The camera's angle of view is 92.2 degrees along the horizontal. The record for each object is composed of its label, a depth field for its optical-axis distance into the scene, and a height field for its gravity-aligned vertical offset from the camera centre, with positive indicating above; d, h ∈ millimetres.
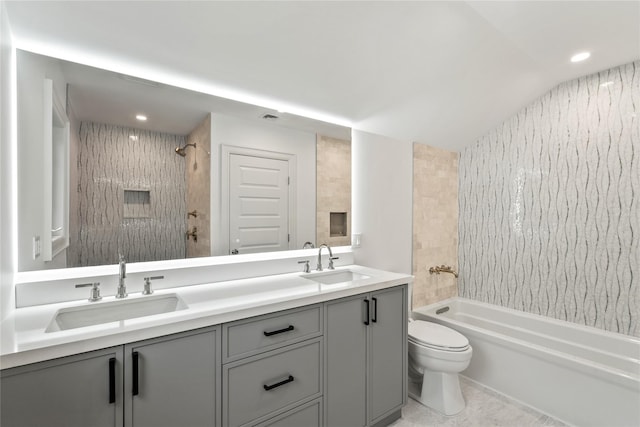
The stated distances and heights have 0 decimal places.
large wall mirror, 1441 +250
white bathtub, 1863 -1063
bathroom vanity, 1003 -599
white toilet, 2062 -1024
